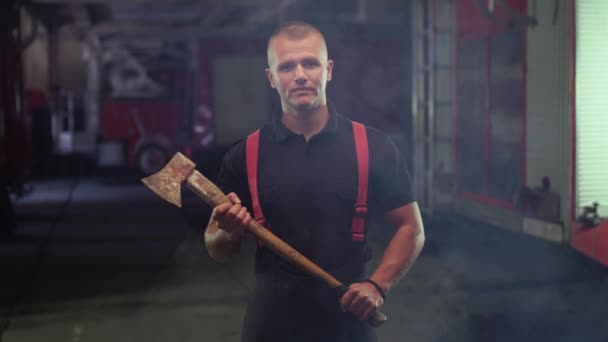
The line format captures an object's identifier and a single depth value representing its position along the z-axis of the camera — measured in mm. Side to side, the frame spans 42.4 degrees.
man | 2680
